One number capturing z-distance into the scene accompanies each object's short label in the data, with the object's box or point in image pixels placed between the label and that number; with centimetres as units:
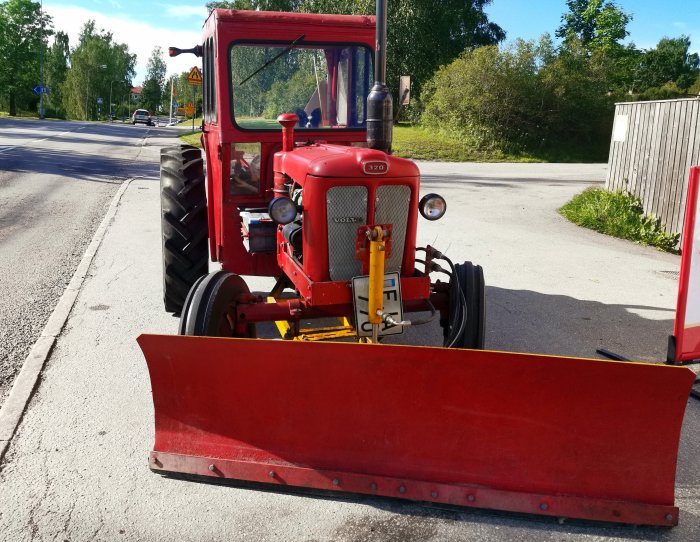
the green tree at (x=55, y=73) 8750
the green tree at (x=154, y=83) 10131
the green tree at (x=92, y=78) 8338
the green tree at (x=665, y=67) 6314
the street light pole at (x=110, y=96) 8956
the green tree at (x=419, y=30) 3662
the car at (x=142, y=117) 6112
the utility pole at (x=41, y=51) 6500
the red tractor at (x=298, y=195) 398
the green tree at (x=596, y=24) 5306
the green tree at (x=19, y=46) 7138
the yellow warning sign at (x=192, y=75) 2067
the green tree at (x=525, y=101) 2630
